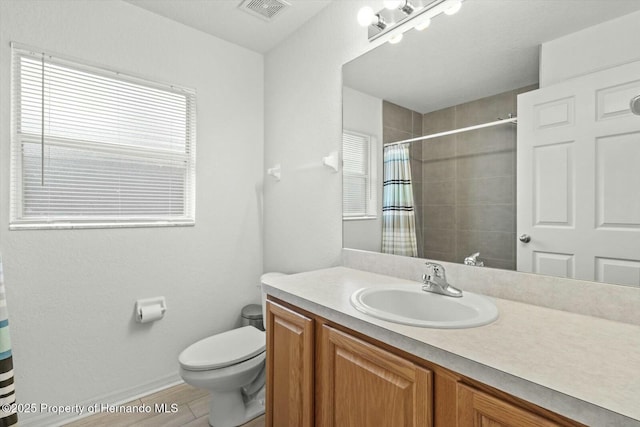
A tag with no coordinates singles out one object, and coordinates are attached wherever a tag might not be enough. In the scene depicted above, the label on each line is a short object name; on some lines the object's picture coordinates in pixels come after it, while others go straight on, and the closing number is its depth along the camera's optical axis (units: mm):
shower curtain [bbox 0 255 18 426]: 1200
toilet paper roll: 1908
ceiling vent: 1898
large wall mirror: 949
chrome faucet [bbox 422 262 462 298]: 1190
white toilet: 1545
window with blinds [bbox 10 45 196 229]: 1642
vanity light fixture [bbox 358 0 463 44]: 1391
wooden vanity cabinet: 673
